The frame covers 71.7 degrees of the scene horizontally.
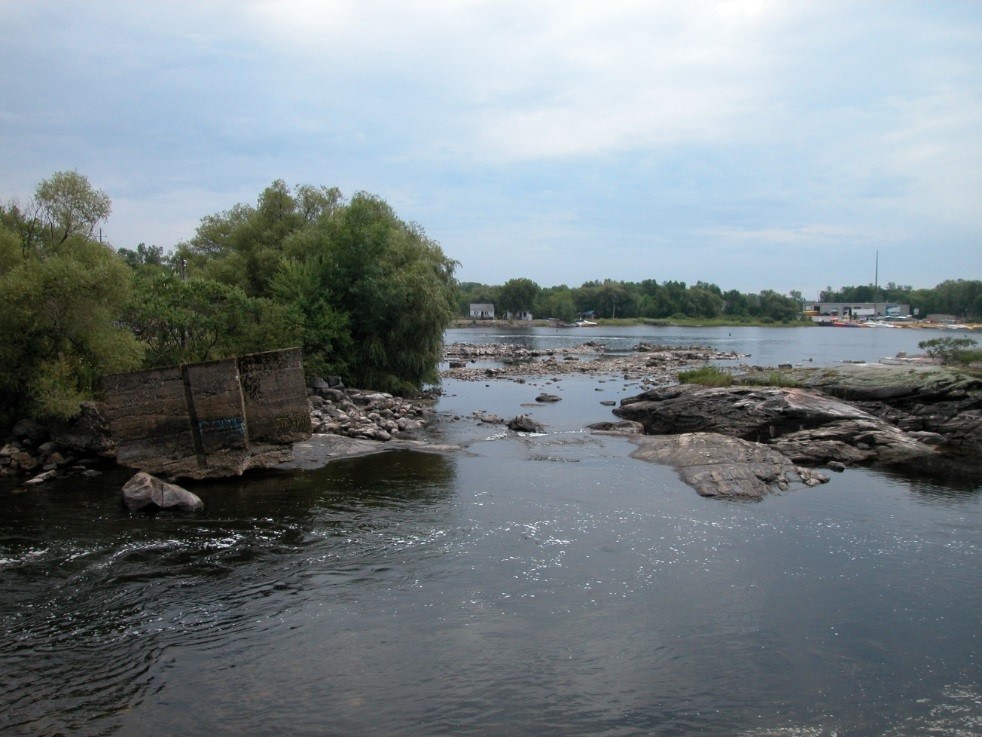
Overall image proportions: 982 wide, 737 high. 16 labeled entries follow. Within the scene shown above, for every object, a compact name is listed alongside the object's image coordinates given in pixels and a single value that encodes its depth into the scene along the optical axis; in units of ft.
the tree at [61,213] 79.25
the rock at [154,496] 53.01
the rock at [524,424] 93.76
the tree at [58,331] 66.23
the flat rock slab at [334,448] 72.38
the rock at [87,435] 68.33
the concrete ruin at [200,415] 61.98
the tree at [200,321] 88.07
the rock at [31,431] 69.15
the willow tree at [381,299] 120.26
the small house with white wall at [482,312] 583.99
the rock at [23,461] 65.62
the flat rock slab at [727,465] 62.34
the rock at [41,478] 61.96
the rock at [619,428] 93.30
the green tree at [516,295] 582.76
